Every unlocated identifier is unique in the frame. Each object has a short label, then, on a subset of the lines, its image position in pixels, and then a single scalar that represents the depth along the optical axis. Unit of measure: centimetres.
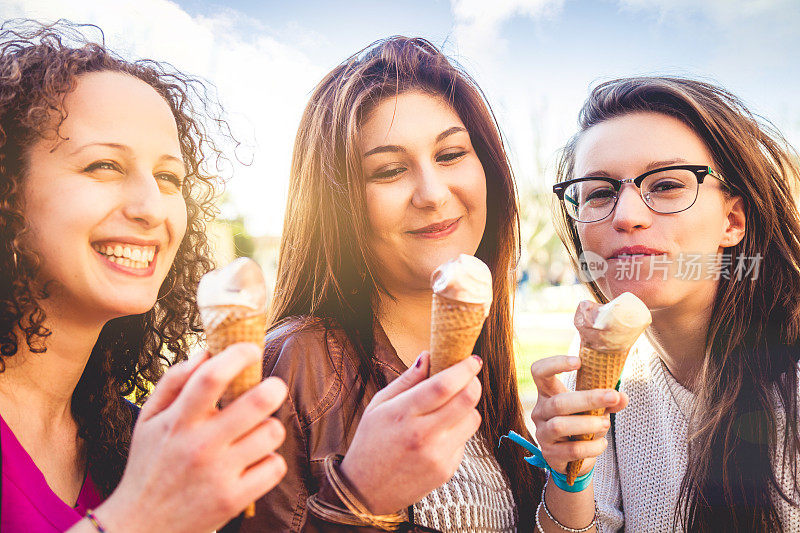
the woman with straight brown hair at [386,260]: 63
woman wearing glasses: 76
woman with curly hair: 43
